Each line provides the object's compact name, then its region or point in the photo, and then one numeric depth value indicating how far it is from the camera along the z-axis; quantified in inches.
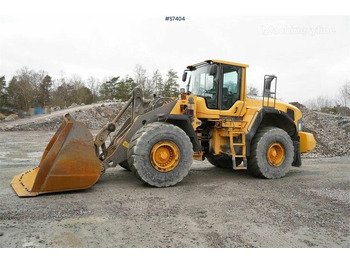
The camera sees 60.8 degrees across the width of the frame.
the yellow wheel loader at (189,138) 205.8
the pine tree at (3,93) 1676.9
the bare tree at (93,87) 2208.7
